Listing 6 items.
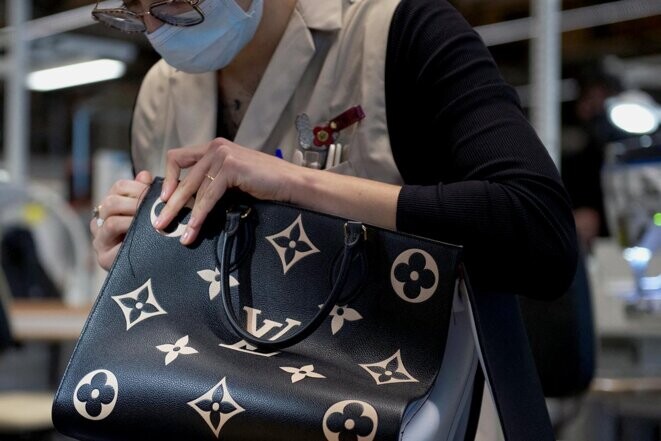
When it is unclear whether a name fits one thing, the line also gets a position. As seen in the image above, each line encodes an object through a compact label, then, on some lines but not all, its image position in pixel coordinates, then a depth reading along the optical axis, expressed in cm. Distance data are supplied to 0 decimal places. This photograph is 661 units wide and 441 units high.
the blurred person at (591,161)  402
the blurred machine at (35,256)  560
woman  95
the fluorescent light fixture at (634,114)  350
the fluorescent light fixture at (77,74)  1046
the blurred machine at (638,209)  230
